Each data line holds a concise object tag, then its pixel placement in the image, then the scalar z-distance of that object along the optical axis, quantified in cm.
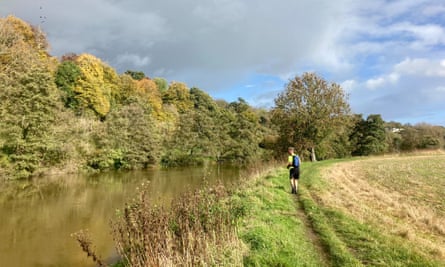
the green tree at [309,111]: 2983
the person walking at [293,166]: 1196
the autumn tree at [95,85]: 4494
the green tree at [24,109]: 2570
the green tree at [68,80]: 4369
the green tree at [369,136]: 4416
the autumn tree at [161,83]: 7571
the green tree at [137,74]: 7455
